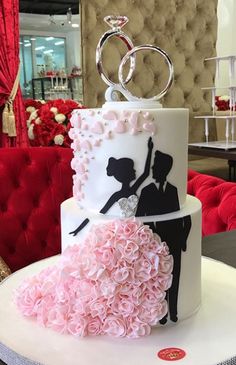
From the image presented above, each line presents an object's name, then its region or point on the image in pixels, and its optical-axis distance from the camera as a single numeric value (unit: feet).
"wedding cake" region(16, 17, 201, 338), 2.14
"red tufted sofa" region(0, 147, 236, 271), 6.06
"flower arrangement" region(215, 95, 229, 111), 13.69
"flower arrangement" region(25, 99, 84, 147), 7.45
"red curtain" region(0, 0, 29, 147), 9.04
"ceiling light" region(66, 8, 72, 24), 13.48
